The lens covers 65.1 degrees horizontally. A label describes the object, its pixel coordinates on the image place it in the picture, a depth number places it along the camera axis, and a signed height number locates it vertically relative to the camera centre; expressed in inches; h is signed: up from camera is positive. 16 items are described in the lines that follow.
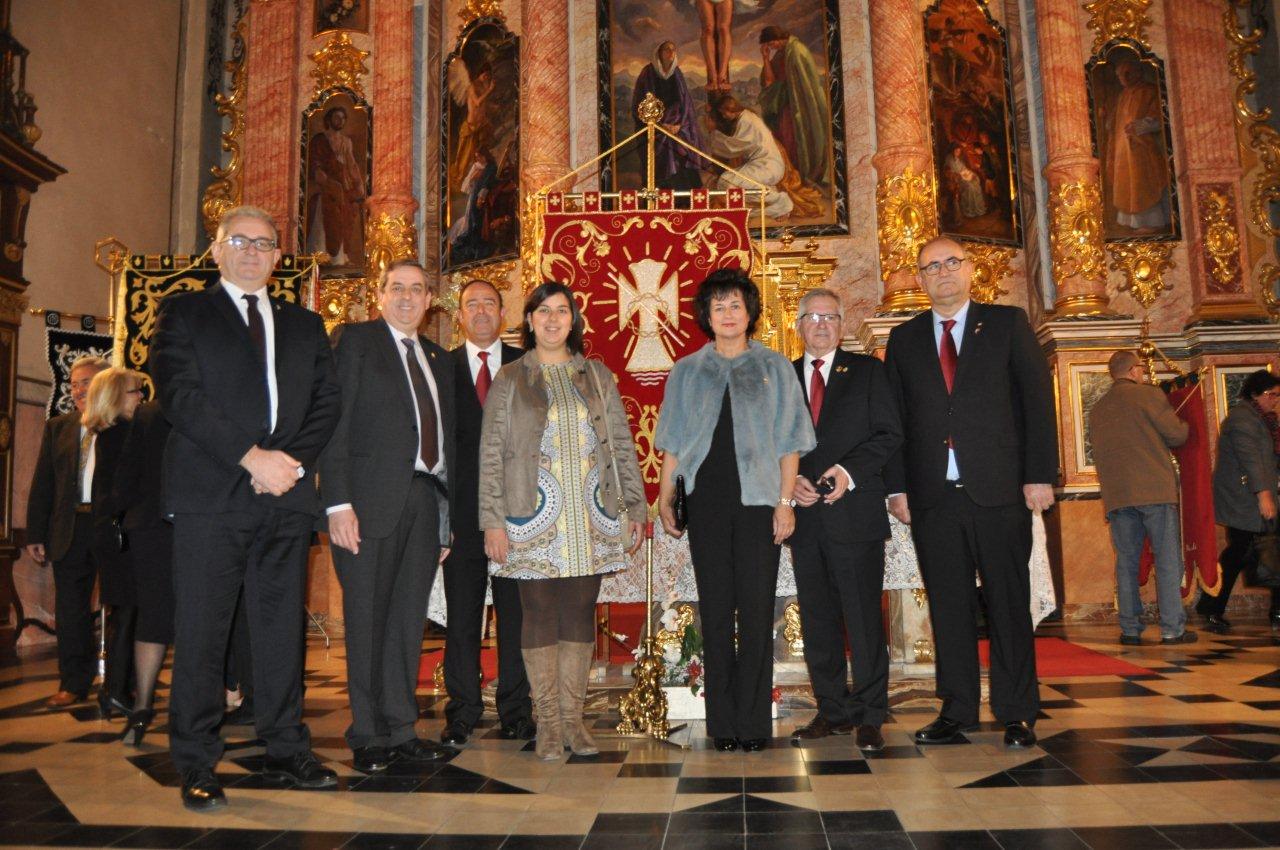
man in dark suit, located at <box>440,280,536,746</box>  144.9 -10.5
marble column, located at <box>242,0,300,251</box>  400.8 +173.8
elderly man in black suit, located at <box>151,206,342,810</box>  109.8 +6.6
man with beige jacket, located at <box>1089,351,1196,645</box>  235.3 +7.0
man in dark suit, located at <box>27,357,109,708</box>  180.7 +2.9
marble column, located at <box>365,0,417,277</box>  374.6 +150.4
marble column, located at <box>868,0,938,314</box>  339.3 +127.1
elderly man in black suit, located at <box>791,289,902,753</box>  135.8 -2.5
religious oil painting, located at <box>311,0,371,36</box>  419.8 +217.9
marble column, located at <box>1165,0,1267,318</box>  347.3 +126.3
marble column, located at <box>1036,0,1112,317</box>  340.8 +122.7
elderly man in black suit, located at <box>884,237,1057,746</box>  131.4 +5.9
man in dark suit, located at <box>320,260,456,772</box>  124.6 +3.5
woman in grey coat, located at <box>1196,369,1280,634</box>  252.1 +9.8
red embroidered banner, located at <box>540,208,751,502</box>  191.3 +49.7
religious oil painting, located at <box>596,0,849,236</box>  373.1 +162.1
